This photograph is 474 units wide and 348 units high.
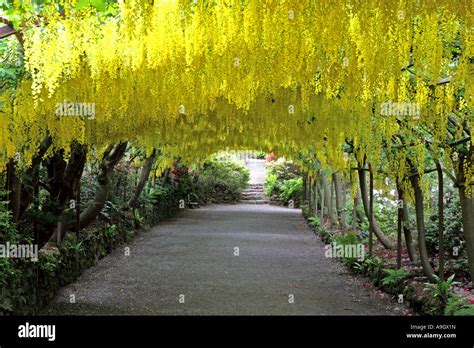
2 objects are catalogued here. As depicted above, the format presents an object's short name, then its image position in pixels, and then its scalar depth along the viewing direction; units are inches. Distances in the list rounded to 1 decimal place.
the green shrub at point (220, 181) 862.5
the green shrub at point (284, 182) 818.8
